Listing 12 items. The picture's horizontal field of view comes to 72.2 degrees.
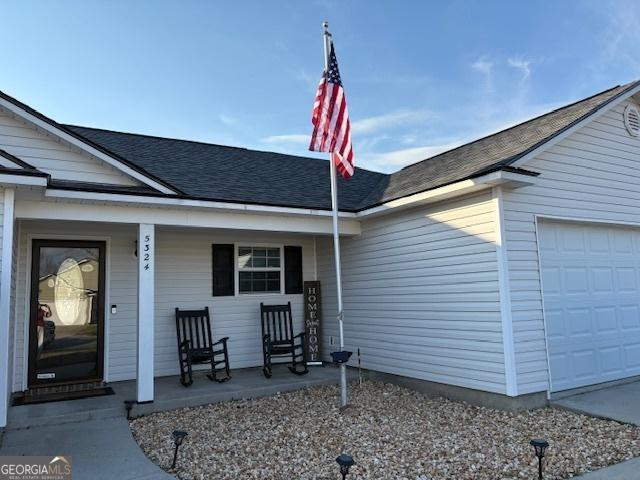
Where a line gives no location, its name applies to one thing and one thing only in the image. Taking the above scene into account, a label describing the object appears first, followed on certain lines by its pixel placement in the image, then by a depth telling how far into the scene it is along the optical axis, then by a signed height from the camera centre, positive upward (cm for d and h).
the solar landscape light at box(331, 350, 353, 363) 544 -88
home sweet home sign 829 -67
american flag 565 +214
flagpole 561 +97
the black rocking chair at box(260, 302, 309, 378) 733 -90
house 532 +45
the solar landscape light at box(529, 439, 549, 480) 316 -123
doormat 559 -134
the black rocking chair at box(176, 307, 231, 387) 664 -89
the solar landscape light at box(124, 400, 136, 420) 524 -135
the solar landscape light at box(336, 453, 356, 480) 283 -115
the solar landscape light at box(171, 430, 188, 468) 358 -118
